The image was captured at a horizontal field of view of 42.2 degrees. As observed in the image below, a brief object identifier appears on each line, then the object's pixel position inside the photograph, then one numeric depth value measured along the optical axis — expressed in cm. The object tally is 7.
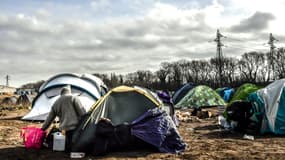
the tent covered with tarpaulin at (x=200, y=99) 2362
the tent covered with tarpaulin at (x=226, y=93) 2889
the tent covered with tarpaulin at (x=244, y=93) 1305
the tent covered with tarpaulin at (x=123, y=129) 837
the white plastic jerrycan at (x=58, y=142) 876
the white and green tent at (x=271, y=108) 1087
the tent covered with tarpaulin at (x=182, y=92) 2591
